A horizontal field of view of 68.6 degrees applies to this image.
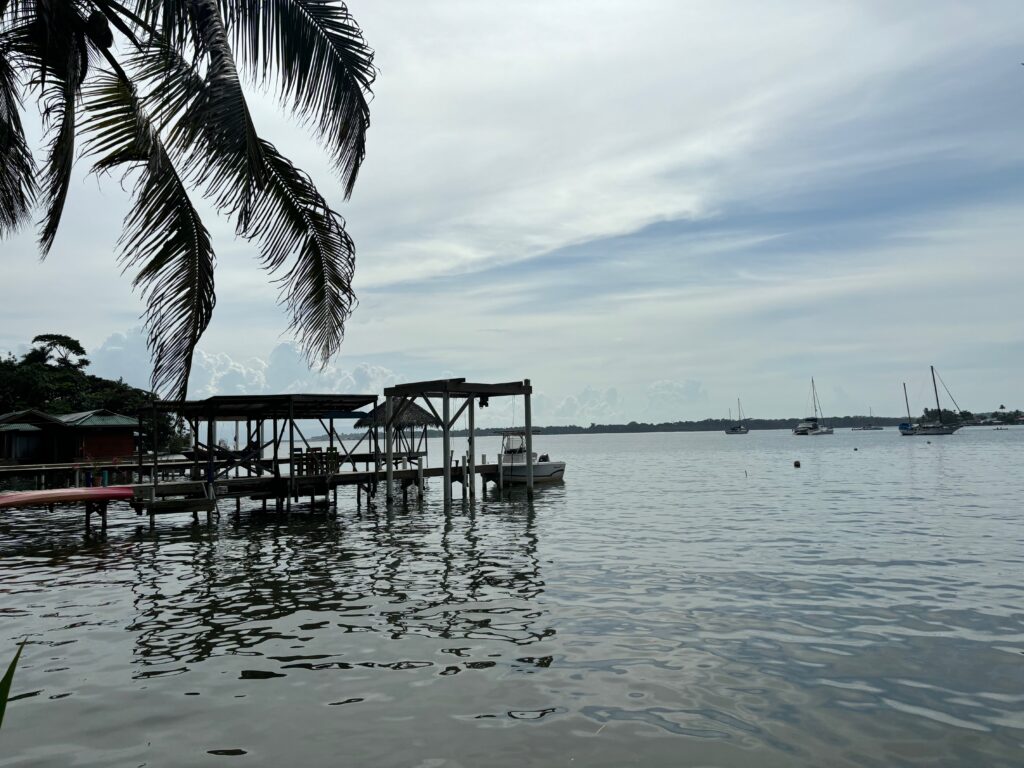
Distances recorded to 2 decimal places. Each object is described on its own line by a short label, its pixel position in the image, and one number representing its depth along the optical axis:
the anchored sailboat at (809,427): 164.38
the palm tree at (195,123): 5.76
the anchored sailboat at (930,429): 137.38
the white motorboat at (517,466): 38.75
